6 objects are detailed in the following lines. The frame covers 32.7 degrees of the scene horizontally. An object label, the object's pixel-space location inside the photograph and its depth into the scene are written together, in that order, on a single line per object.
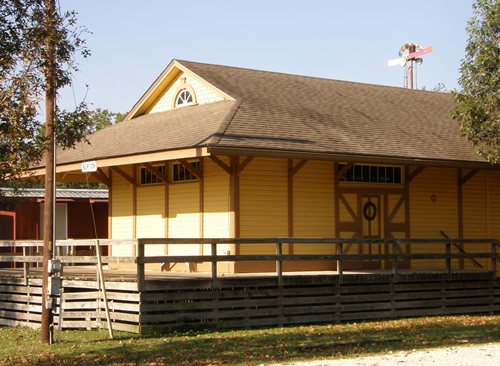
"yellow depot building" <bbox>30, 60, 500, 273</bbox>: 19.78
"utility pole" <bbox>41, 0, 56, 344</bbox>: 13.70
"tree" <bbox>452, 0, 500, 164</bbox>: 20.09
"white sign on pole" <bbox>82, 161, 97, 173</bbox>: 19.70
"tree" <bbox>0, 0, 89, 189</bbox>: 12.95
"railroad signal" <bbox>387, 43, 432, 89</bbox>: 42.03
